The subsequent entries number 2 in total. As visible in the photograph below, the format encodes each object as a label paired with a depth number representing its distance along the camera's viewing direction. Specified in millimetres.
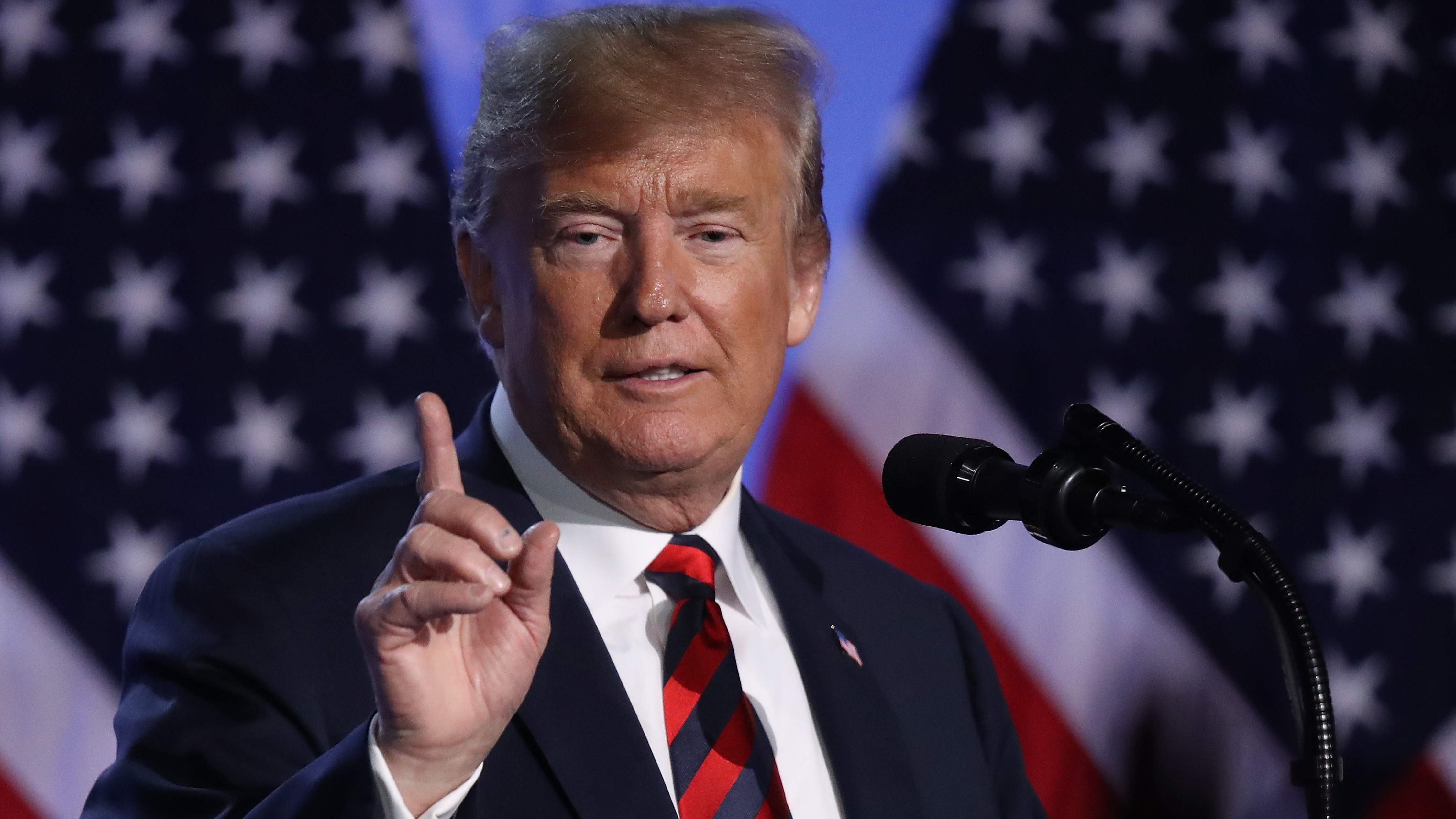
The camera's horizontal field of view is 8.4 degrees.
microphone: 4547
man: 4673
